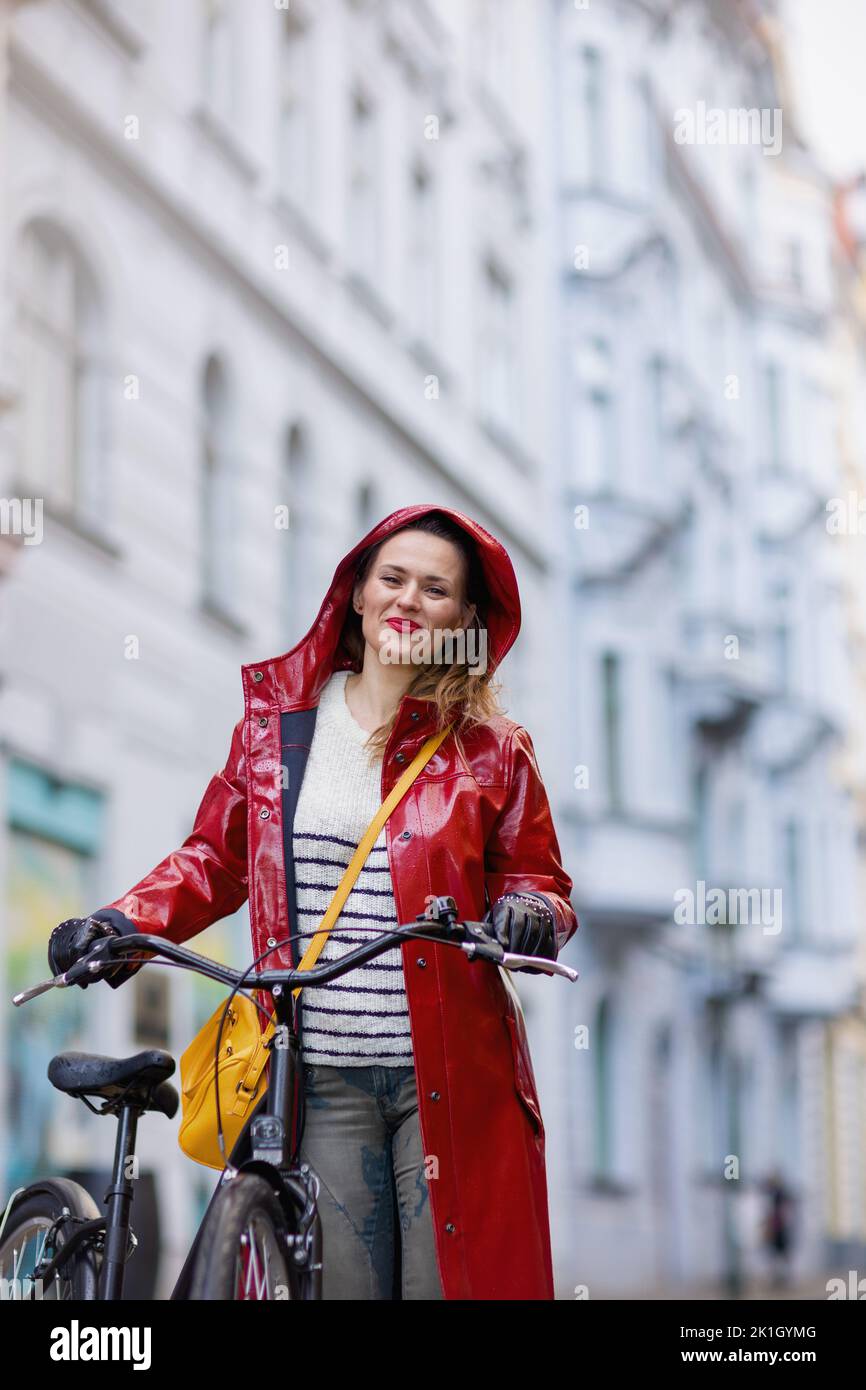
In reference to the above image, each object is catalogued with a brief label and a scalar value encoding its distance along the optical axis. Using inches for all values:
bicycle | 228.6
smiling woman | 257.2
